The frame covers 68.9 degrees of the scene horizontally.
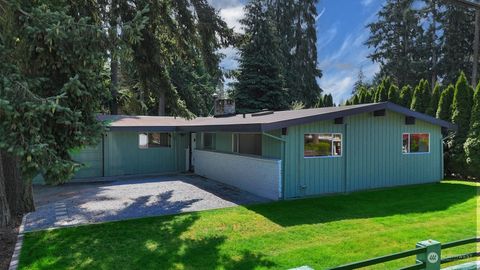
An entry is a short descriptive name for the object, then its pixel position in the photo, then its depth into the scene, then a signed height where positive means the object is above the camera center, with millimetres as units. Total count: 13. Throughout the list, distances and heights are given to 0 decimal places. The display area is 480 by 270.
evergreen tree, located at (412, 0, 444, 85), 27094 +7811
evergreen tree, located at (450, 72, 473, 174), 13234 +936
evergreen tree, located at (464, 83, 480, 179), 12367 -51
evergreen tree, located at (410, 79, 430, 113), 15523 +1985
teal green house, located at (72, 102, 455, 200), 9391 -302
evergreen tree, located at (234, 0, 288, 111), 24609 +4659
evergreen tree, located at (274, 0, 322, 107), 31078 +9164
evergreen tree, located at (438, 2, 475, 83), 25906 +7548
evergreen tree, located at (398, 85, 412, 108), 16591 +2133
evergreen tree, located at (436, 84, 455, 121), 14070 +1529
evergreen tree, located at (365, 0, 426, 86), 27906 +8600
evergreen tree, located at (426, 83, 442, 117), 14883 +1703
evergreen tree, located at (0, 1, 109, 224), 4281 +791
